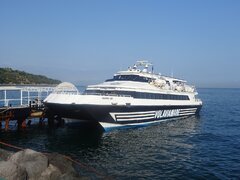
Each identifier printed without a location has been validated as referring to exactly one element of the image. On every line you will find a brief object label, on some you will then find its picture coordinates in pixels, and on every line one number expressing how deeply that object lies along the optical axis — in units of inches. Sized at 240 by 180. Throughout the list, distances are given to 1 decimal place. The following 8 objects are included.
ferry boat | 790.7
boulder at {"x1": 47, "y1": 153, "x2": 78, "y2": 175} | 351.2
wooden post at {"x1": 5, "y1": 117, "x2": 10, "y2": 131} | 813.0
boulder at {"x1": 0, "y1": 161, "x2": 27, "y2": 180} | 268.9
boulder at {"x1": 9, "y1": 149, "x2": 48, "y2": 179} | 307.5
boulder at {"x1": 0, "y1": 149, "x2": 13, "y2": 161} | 351.1
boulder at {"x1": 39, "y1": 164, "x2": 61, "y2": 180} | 312.2
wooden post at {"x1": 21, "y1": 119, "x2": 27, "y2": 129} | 877.4
